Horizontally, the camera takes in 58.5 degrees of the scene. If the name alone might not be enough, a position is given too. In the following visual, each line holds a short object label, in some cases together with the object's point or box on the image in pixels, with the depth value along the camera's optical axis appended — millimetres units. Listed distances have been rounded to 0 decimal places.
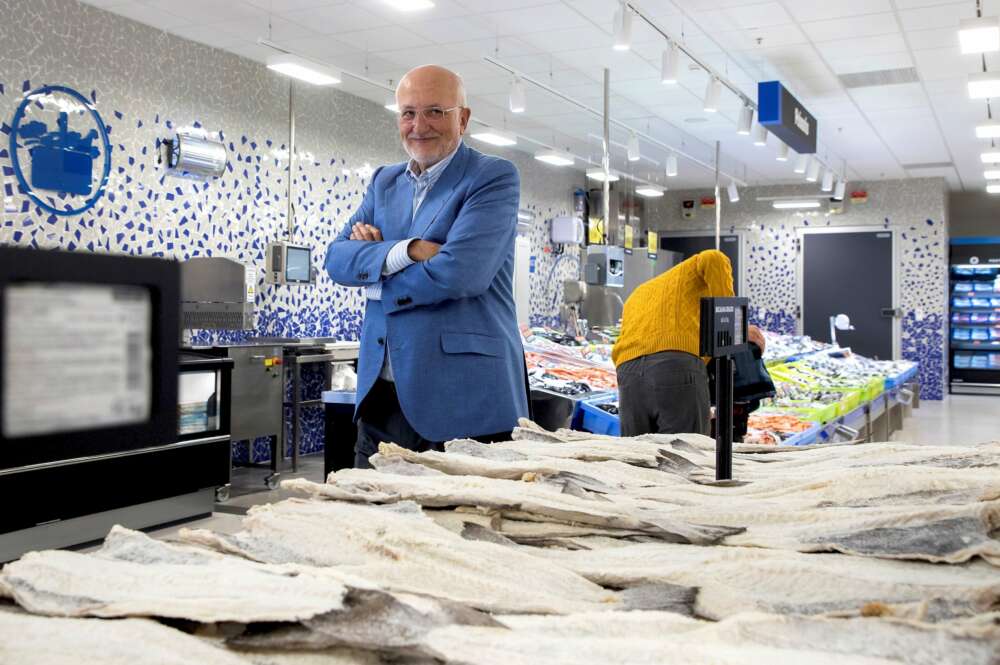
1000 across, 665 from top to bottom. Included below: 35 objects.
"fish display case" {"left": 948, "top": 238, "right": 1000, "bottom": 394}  15914
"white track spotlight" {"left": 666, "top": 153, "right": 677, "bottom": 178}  10133
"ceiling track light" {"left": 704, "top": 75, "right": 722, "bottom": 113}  7266
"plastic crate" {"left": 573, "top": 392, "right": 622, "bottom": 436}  4918
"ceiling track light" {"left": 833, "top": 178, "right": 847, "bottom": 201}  13469
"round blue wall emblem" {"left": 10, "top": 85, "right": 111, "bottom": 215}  5824
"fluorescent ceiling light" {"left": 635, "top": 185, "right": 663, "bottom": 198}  13038
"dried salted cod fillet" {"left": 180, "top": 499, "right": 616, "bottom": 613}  991
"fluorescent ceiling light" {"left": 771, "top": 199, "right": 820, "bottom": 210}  13625
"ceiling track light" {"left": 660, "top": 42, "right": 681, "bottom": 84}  6387
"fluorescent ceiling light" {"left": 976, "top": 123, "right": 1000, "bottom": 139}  9062
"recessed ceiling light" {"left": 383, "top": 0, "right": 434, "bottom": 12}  5711
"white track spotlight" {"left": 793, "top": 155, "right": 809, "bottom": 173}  11622
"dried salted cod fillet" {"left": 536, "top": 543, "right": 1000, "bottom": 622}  955
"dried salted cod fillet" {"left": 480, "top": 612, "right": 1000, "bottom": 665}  789
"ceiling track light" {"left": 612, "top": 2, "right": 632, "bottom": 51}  5602
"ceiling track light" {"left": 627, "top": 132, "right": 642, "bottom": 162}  9156
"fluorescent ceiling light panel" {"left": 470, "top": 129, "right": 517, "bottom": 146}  8719
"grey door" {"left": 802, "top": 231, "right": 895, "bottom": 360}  14633
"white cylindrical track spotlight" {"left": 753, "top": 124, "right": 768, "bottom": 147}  9492
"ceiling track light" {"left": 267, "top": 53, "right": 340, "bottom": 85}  5980
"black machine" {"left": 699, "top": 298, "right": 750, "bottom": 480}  1754
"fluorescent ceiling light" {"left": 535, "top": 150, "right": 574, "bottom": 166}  9742
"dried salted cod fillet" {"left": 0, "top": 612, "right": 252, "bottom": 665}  742
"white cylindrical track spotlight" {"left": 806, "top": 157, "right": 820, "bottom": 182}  11188
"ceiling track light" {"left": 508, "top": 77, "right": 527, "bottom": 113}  6949
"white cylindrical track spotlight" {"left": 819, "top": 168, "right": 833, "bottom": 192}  12530
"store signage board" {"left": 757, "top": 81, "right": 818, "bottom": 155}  7367
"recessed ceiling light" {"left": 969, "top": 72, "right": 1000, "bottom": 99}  6848
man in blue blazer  2238
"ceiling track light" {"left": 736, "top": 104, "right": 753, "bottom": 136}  8414
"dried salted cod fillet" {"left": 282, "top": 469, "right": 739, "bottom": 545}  1285
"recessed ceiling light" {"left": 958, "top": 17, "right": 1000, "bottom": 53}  5664
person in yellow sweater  4066
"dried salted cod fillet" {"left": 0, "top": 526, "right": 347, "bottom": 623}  834
